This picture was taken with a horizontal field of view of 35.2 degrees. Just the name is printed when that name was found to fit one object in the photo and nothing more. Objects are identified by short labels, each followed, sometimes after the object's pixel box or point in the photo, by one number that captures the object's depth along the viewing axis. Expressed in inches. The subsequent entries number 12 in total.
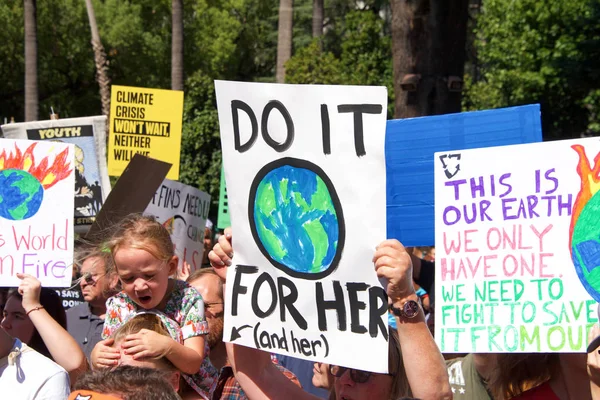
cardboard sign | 171.5
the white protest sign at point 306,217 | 108.2
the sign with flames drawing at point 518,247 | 109.5
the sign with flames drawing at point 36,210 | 169.8
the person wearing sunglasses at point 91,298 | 170.9
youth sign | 267.1
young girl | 128.0
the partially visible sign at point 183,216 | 250.8
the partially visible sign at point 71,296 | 241.8
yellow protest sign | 343.5
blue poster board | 142.6
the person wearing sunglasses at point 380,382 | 116.0
